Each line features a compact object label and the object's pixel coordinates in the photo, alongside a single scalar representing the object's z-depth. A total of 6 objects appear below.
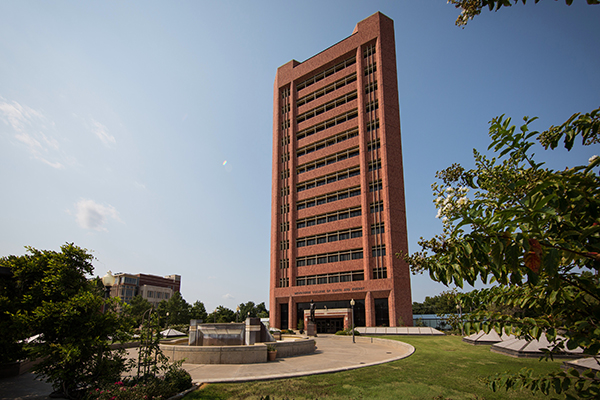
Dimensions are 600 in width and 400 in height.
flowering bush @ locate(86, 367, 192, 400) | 9.21
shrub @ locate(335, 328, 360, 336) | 36.28
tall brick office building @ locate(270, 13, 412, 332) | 47.62
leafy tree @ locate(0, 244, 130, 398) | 9.73
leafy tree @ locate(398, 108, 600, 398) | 2.50
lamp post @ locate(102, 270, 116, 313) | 13.42
